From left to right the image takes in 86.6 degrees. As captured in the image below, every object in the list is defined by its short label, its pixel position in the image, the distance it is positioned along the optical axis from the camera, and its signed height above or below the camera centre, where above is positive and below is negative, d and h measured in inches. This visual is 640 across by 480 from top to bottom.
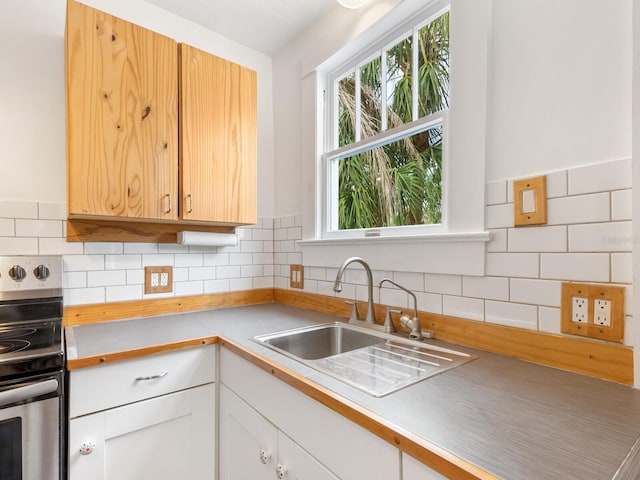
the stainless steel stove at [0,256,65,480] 35.5 -18.2
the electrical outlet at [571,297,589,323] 34.7 -7.5
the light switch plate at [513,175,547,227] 38.1 +4.1
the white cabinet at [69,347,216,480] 42.2 -25.5
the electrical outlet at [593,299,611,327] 33.0 -7.4
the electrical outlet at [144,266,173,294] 65.9 -8.2
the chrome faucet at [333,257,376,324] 52.5 -9.0
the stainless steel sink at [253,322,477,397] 34.5 -14.7
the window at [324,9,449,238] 54.3 +18.0
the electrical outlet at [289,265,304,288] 75.7 -8.7
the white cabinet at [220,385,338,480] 34.9 -25.3
